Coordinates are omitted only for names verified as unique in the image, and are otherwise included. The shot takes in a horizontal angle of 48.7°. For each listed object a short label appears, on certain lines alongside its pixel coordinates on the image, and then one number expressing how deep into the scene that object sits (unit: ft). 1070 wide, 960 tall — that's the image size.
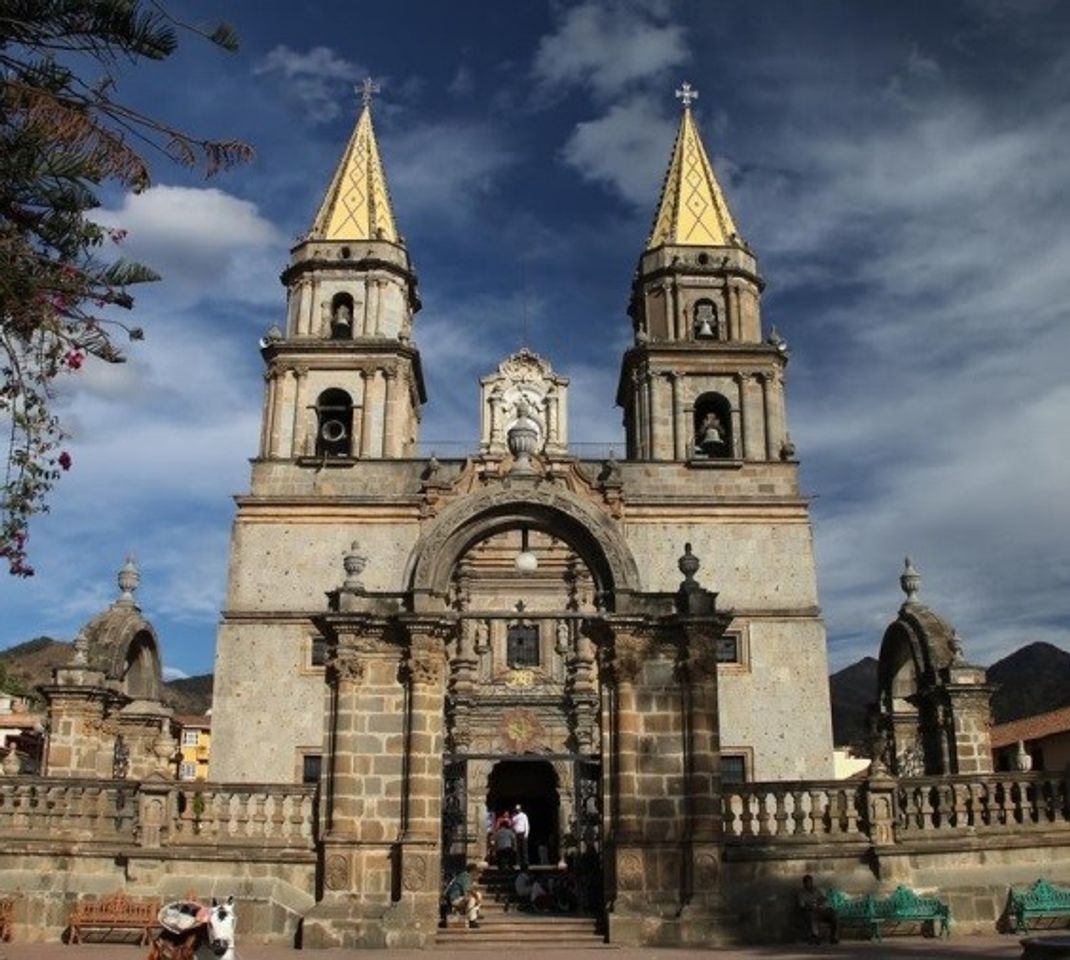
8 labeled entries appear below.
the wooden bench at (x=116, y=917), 46.60
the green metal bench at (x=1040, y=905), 45.98
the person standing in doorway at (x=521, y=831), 65.59
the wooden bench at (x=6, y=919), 47.42
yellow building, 173.25
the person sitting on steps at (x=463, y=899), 47.88
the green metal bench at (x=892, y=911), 45.80
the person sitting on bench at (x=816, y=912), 45.44
